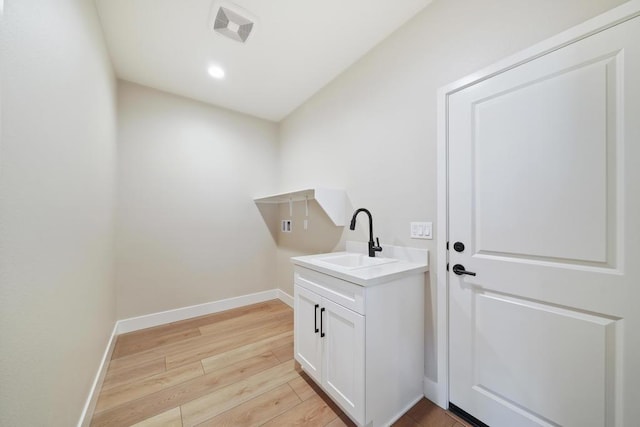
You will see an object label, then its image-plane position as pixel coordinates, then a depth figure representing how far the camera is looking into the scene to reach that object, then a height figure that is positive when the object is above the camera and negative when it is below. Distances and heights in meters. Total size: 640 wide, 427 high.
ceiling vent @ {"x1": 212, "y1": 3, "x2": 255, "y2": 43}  1.58 +1.41
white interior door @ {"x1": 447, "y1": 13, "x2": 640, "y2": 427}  0.92 -0.12
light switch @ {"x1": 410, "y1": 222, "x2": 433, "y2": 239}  1.53 -0.12
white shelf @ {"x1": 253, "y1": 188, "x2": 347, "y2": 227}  2.08 +0.11
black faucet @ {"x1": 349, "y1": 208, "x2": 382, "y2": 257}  1.77 -0.25
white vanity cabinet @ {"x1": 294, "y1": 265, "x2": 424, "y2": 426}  1.23 -0.78
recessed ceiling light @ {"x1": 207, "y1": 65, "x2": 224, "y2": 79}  2.19 +1.39
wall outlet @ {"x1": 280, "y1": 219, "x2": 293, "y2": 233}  3.15 -0.18
